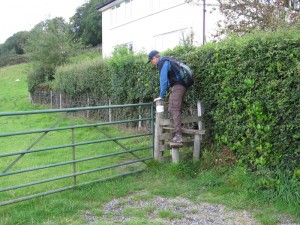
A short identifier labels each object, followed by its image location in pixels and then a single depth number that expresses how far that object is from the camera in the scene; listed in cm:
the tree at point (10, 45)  7885
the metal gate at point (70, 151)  544
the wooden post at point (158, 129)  652
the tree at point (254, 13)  905
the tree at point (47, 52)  2214
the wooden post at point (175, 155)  643
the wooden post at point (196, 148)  647
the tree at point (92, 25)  5222
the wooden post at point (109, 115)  1213
